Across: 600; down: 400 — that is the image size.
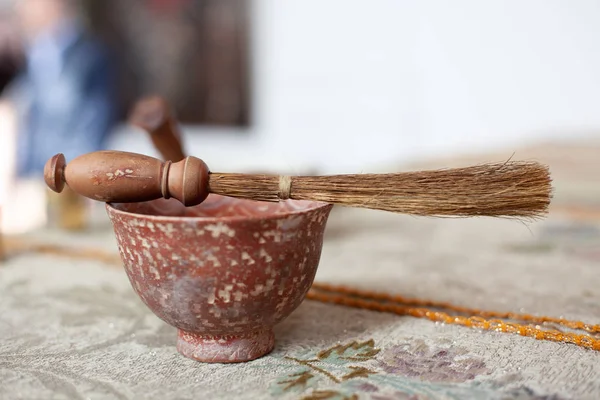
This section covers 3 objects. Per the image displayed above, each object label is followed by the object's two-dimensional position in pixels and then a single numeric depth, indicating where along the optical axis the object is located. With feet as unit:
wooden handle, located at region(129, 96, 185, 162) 3.53
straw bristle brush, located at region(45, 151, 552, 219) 2.36
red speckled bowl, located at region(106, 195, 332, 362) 2.21
